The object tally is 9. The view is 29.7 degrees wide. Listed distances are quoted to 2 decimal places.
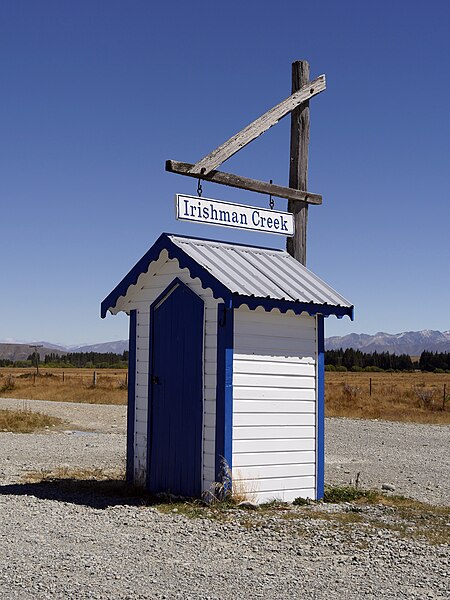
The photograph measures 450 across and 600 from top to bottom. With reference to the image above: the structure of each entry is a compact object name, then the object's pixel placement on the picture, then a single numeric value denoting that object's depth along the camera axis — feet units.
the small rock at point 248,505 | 31.76
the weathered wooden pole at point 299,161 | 40.11
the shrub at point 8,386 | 142.82
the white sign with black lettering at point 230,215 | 34.68
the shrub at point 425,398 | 114.93
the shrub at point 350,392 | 123.77
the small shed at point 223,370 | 33.24
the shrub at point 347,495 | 36.01
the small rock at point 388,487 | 41.22
